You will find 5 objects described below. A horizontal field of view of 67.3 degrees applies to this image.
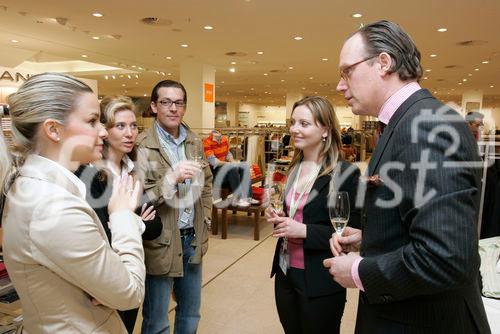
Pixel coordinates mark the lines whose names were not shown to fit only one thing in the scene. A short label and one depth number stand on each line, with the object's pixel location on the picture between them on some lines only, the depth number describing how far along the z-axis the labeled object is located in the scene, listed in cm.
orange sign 1230
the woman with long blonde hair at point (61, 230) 95
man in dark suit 94
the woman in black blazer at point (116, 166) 179
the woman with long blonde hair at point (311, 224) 176
